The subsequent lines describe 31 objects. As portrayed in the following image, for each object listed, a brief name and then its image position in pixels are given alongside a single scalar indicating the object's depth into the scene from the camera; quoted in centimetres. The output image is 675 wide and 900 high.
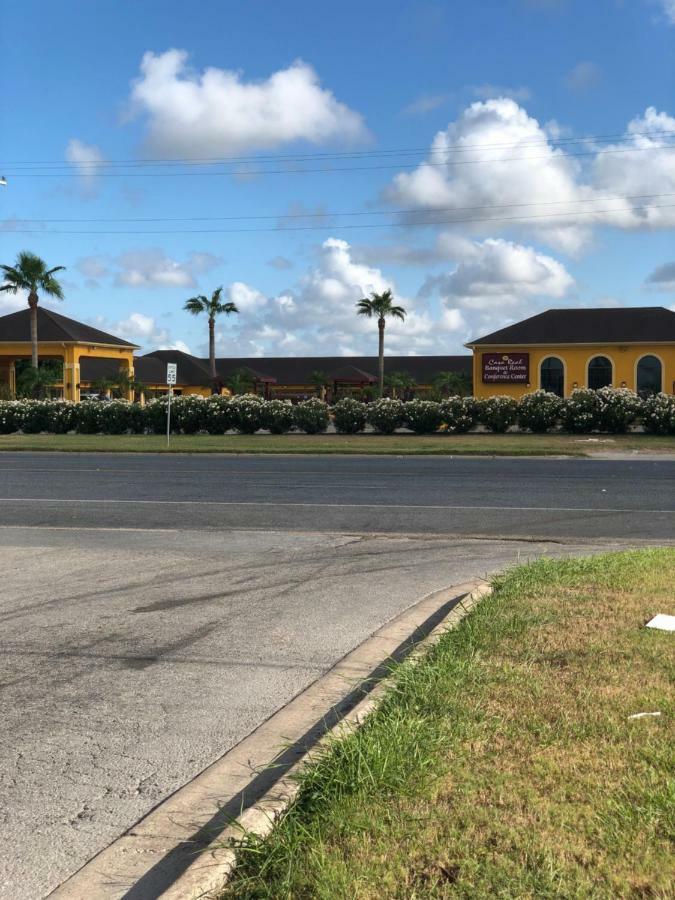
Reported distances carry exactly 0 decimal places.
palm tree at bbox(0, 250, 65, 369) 5588
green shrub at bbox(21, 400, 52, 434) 4172
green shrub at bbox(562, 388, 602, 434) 3619
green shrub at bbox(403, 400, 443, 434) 3775
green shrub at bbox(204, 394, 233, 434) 3906
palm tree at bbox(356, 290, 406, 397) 6906
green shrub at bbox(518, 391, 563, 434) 3697
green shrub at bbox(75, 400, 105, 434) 4084
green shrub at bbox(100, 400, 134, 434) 4028
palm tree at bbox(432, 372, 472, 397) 7344
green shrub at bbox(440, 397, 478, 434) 3766
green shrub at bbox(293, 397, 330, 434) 3844
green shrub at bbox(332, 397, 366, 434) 3841
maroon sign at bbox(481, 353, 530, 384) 5294
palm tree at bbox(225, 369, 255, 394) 7625
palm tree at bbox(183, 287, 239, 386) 7025
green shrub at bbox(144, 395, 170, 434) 3978
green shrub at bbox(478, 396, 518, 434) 3731
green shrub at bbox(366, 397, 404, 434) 3819
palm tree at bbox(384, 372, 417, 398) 7781
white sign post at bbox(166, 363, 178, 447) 3116
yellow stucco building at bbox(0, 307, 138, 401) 5950
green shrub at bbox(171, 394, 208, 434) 3922
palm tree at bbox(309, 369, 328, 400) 7850
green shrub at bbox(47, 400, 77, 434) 4144
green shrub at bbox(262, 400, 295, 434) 3847
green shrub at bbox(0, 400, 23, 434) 4188
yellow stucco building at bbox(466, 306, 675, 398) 5216
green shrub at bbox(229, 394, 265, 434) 3878
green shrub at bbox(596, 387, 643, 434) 3588
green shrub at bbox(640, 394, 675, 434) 3506
